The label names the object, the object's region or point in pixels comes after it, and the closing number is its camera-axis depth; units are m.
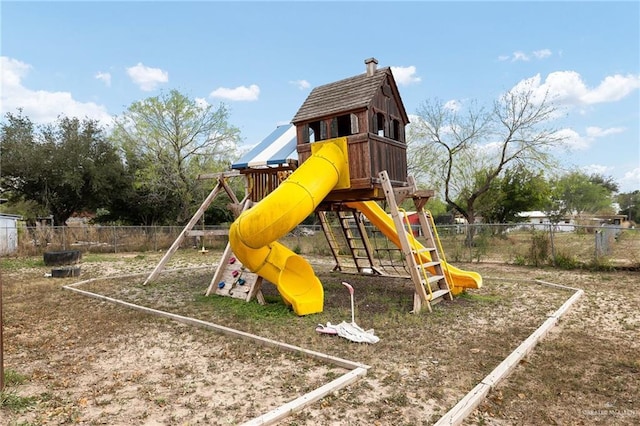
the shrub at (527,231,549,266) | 14.11
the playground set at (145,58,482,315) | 6.72
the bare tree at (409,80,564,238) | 26.03
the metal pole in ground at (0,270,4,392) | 4.05
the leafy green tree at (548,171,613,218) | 61.88
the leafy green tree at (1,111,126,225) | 25.93
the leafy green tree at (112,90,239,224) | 26.94
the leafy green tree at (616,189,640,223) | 67.33
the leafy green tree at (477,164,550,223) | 29.03
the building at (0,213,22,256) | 19.60
